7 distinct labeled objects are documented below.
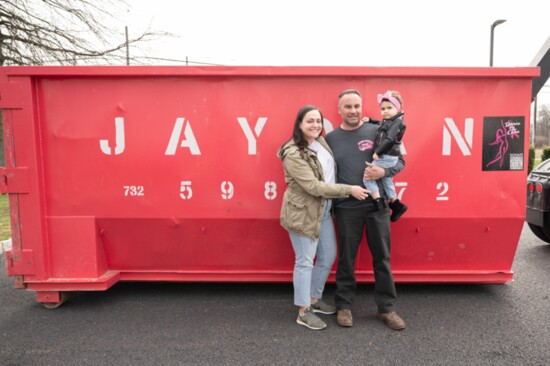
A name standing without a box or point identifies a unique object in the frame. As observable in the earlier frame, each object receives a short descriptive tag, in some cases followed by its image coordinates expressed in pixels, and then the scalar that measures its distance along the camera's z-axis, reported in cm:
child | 273
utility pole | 1027
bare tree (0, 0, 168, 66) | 930
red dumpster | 318
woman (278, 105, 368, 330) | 276
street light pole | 1124
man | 290
